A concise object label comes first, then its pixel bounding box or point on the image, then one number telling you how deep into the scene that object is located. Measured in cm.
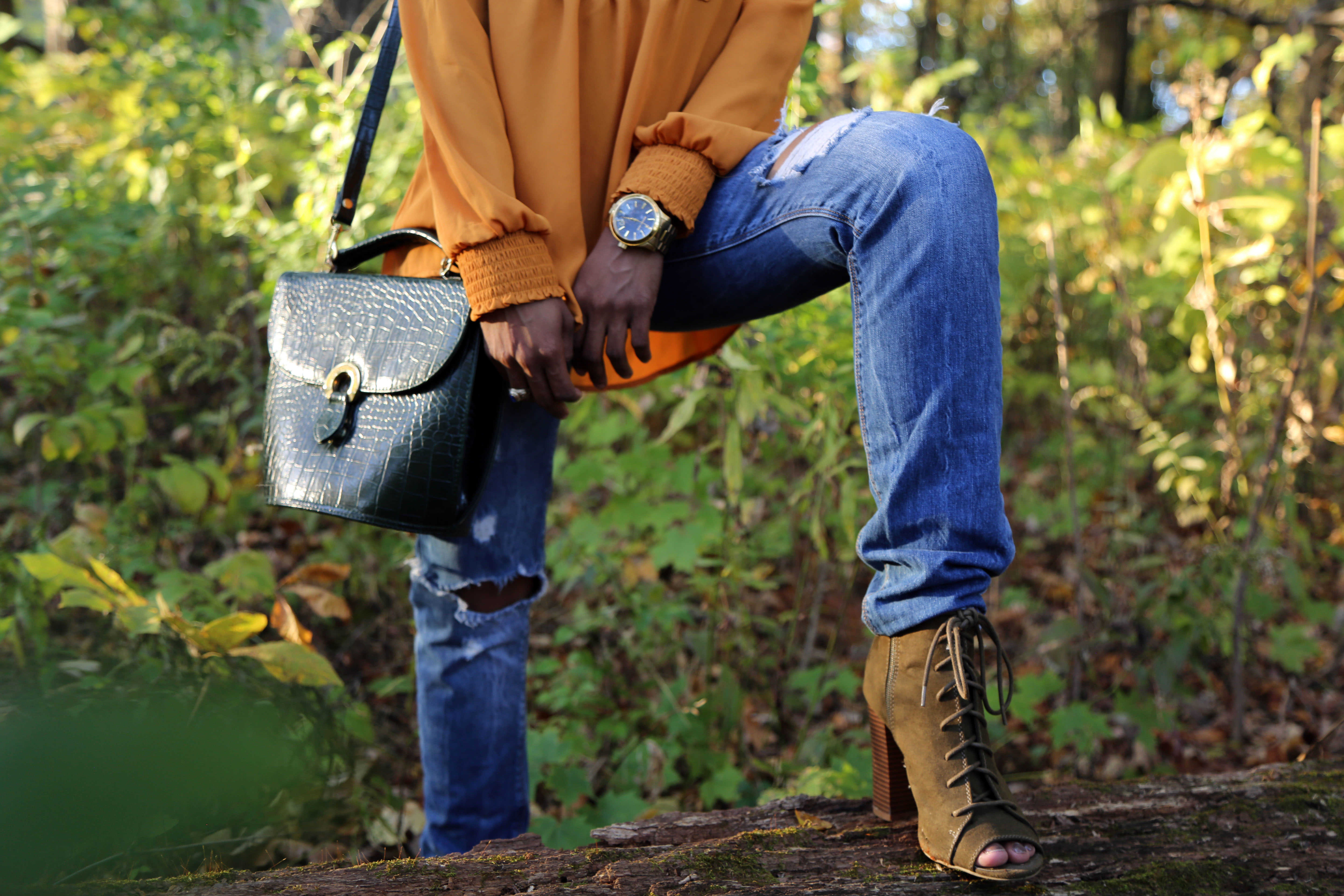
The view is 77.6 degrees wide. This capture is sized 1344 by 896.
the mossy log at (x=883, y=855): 118
